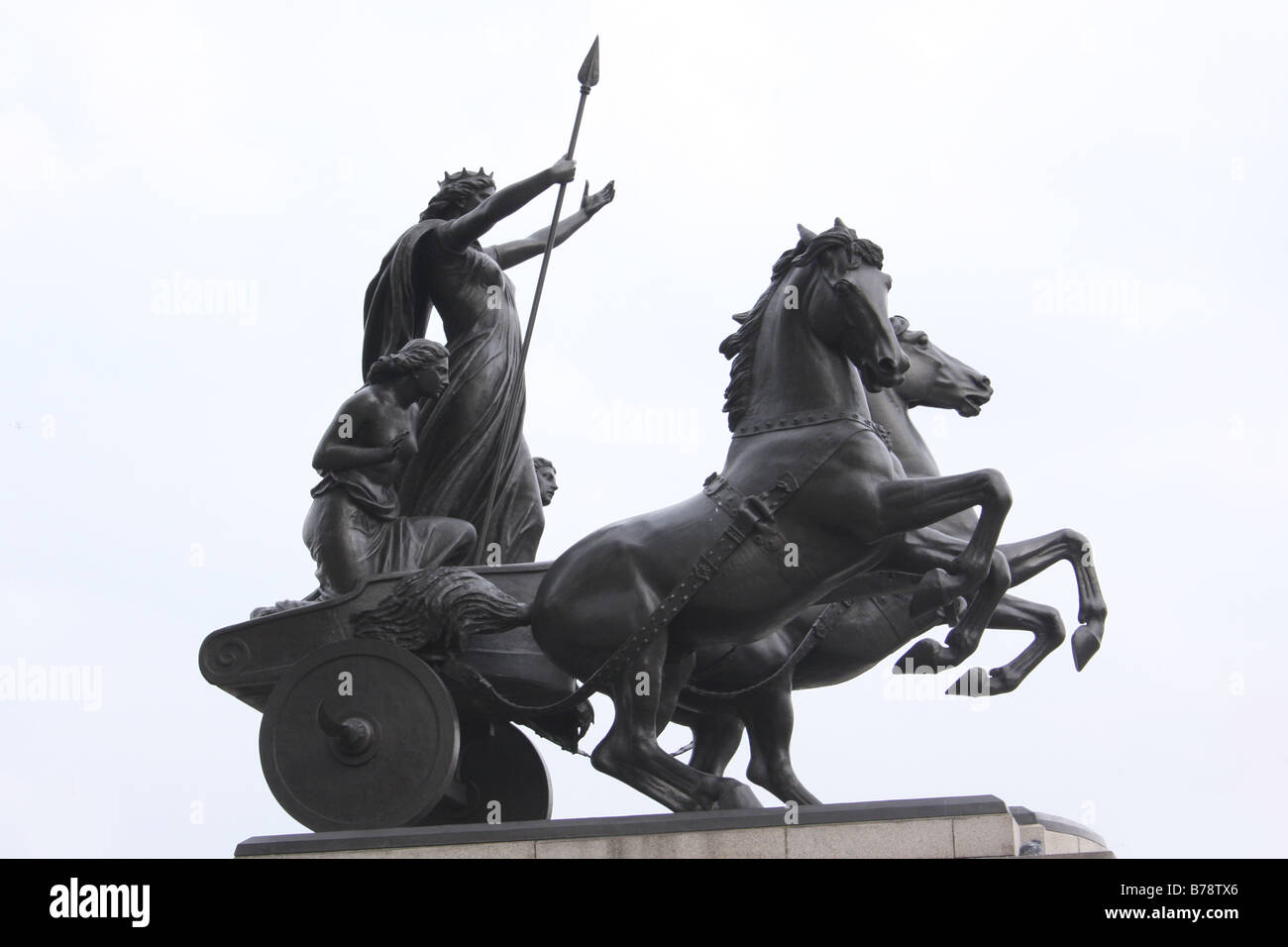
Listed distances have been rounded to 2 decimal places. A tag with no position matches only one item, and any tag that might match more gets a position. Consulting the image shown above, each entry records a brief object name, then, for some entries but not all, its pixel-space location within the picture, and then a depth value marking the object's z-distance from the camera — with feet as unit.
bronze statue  32.99
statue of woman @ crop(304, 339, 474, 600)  37.58
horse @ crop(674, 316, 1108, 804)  35.91
